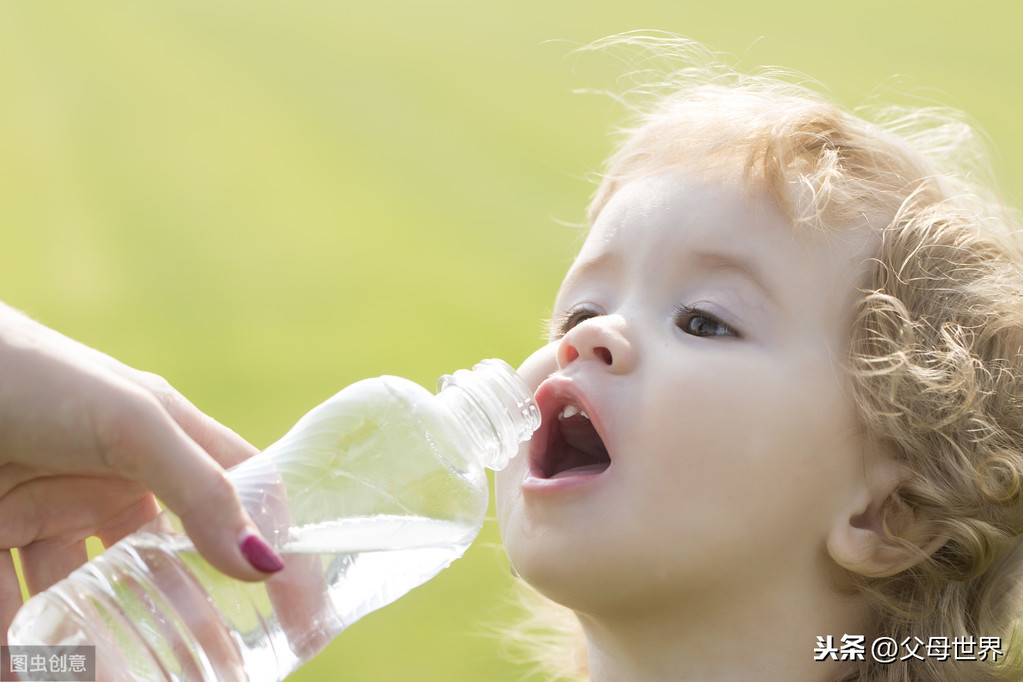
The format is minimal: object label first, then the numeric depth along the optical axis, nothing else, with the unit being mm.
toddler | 1468
